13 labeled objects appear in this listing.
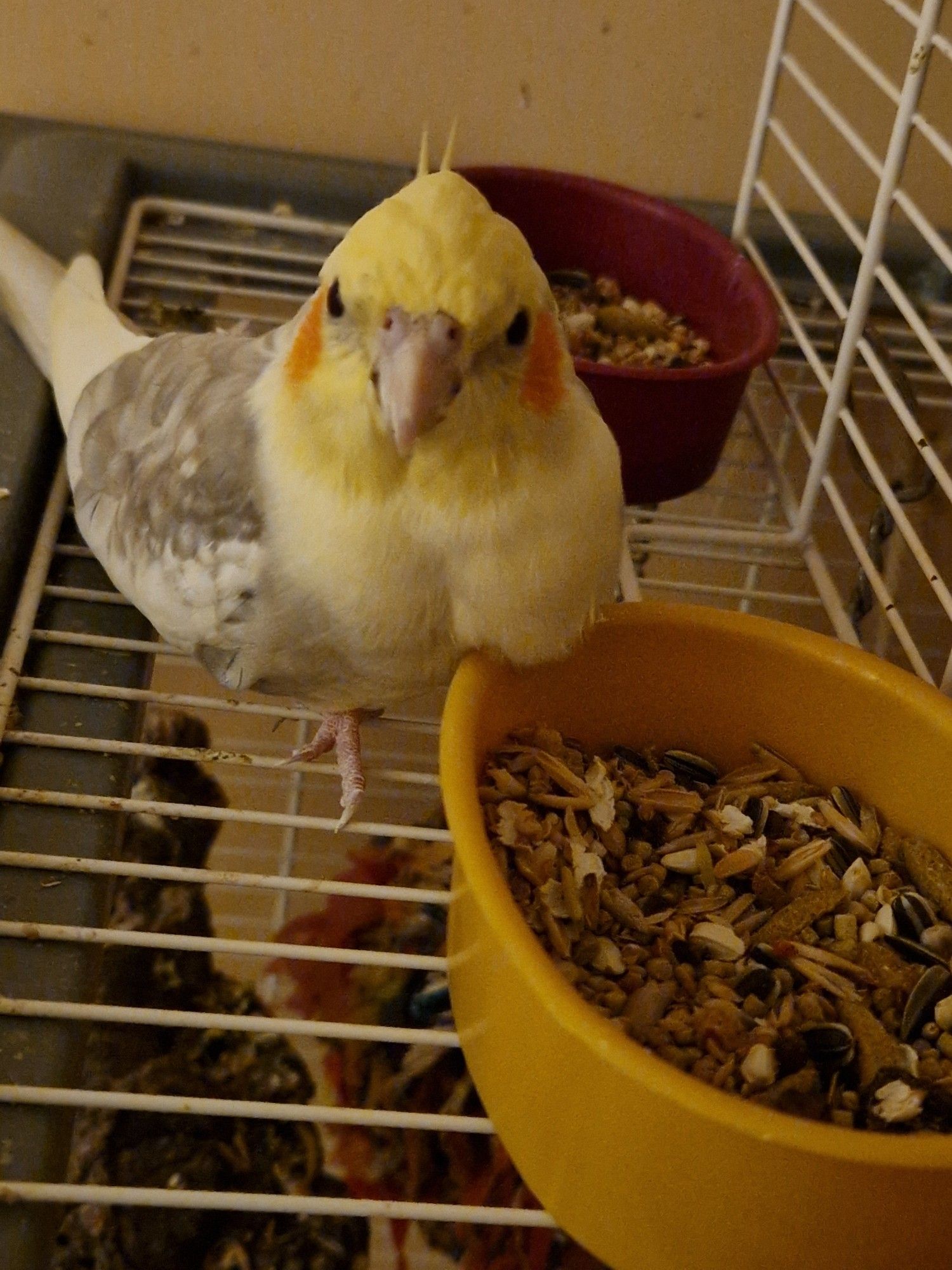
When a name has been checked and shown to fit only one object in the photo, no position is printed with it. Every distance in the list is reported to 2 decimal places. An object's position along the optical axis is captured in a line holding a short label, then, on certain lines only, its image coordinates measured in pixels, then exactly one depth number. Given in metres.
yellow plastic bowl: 0.12
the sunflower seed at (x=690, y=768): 0.19
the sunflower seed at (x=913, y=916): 0.17
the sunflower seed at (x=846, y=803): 0.18
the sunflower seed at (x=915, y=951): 0.16
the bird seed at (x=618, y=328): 0.26
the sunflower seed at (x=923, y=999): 0.15
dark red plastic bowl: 0.22
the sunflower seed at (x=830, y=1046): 0.15
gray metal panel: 0.14
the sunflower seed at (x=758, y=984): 0.16
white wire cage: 0.16
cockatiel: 0.15
